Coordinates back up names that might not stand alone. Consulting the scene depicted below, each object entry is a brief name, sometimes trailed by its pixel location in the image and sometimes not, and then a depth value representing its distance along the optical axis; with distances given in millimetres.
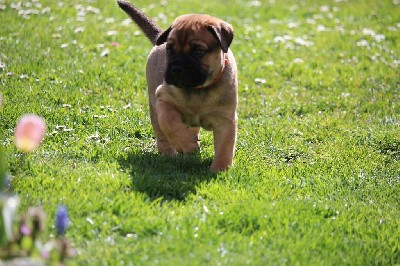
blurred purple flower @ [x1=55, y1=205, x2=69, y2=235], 6621
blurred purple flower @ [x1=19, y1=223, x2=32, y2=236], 6332
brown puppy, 10695
